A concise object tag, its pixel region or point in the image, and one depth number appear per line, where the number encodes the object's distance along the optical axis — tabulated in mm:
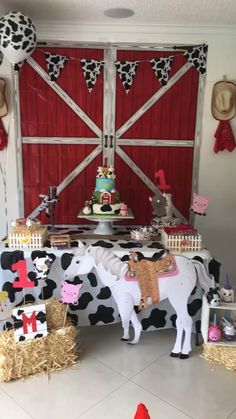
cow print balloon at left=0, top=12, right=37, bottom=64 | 2557
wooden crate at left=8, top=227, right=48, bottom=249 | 2656
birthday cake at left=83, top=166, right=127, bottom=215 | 2826
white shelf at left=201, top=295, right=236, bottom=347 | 2533
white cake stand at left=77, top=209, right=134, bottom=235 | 2805
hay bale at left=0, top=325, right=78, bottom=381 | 2328
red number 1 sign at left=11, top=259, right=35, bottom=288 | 2438
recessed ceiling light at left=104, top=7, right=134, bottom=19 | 2760
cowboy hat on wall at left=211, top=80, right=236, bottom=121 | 3174
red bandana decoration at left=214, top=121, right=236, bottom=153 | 3254
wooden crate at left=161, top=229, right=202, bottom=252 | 2688
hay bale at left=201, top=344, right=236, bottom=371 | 2525
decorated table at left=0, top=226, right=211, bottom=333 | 2611
